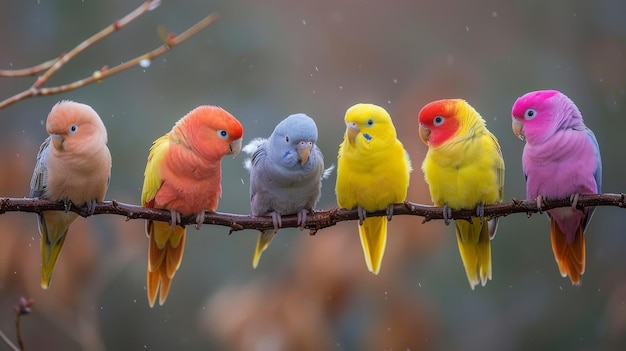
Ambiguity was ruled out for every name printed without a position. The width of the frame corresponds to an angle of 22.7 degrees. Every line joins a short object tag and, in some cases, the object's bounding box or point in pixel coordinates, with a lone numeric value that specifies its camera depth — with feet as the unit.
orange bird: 16.70
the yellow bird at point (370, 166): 16.88
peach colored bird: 15.67
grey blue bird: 16.92
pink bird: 16.62
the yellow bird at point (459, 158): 17.08
